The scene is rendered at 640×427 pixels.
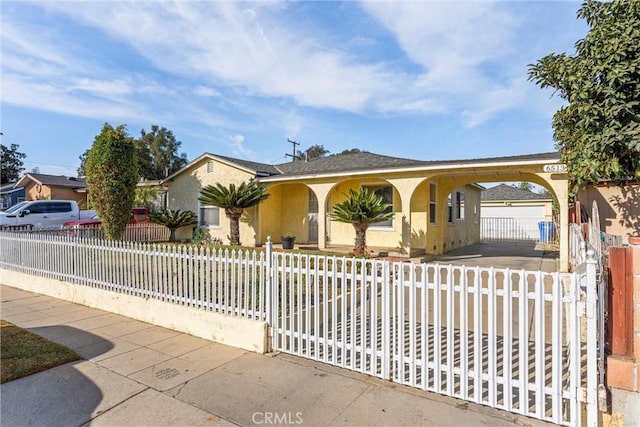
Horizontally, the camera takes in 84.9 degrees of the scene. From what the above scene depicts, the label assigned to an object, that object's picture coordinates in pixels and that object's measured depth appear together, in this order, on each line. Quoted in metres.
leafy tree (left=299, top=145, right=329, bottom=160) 60.17
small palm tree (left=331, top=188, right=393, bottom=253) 11.77
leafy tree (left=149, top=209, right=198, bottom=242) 16.88
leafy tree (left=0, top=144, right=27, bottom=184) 49.34
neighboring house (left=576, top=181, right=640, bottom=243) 9.22
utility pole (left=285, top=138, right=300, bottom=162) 39.22
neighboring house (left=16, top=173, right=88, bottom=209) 30.44
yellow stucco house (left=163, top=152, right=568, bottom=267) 11.34
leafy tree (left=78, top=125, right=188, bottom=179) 42.69
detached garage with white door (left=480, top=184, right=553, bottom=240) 26.02
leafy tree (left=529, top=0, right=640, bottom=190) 5.29
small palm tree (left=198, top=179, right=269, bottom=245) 14.51
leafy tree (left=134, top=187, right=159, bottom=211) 22.30
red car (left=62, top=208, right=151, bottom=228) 16.86
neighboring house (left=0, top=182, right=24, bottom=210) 35.34
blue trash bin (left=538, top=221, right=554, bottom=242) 21.02
